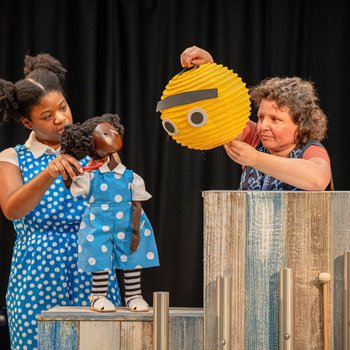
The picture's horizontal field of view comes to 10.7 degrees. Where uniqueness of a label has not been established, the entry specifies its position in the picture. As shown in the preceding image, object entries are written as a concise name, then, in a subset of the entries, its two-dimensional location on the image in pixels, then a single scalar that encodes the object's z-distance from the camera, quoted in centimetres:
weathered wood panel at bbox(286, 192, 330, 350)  625
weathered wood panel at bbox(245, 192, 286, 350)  624
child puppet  659
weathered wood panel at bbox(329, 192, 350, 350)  625
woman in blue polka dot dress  711
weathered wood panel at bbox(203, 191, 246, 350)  624
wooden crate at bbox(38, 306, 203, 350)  637
